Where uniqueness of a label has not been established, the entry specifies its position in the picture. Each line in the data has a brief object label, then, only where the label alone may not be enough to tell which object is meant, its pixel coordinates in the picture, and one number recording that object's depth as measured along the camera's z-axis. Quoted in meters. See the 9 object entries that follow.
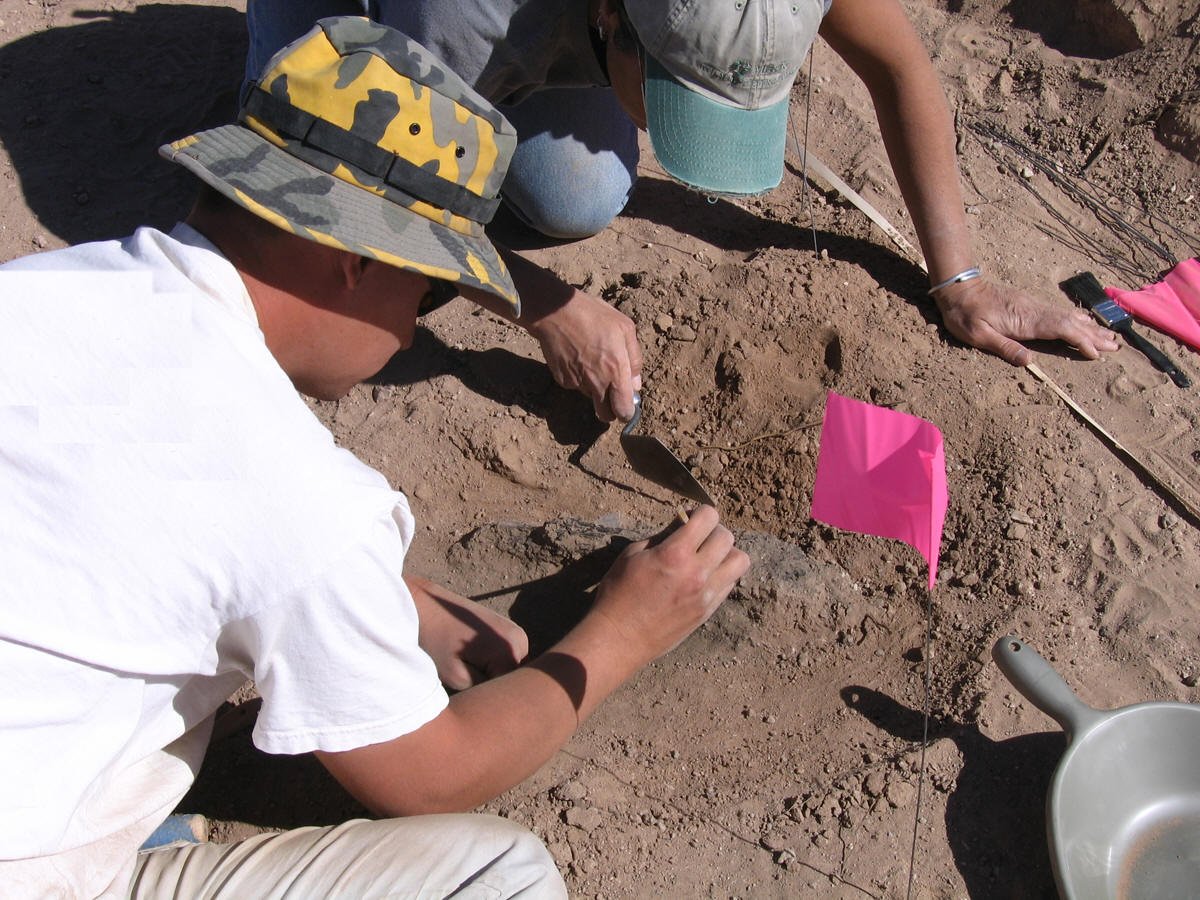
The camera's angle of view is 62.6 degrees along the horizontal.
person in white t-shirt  1.00
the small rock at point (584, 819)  1.70
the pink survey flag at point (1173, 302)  2.49
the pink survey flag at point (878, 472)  1.73
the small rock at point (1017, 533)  2.00
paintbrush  2.40
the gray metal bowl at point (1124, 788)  1.58
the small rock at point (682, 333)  2.40
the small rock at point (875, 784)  1.68
